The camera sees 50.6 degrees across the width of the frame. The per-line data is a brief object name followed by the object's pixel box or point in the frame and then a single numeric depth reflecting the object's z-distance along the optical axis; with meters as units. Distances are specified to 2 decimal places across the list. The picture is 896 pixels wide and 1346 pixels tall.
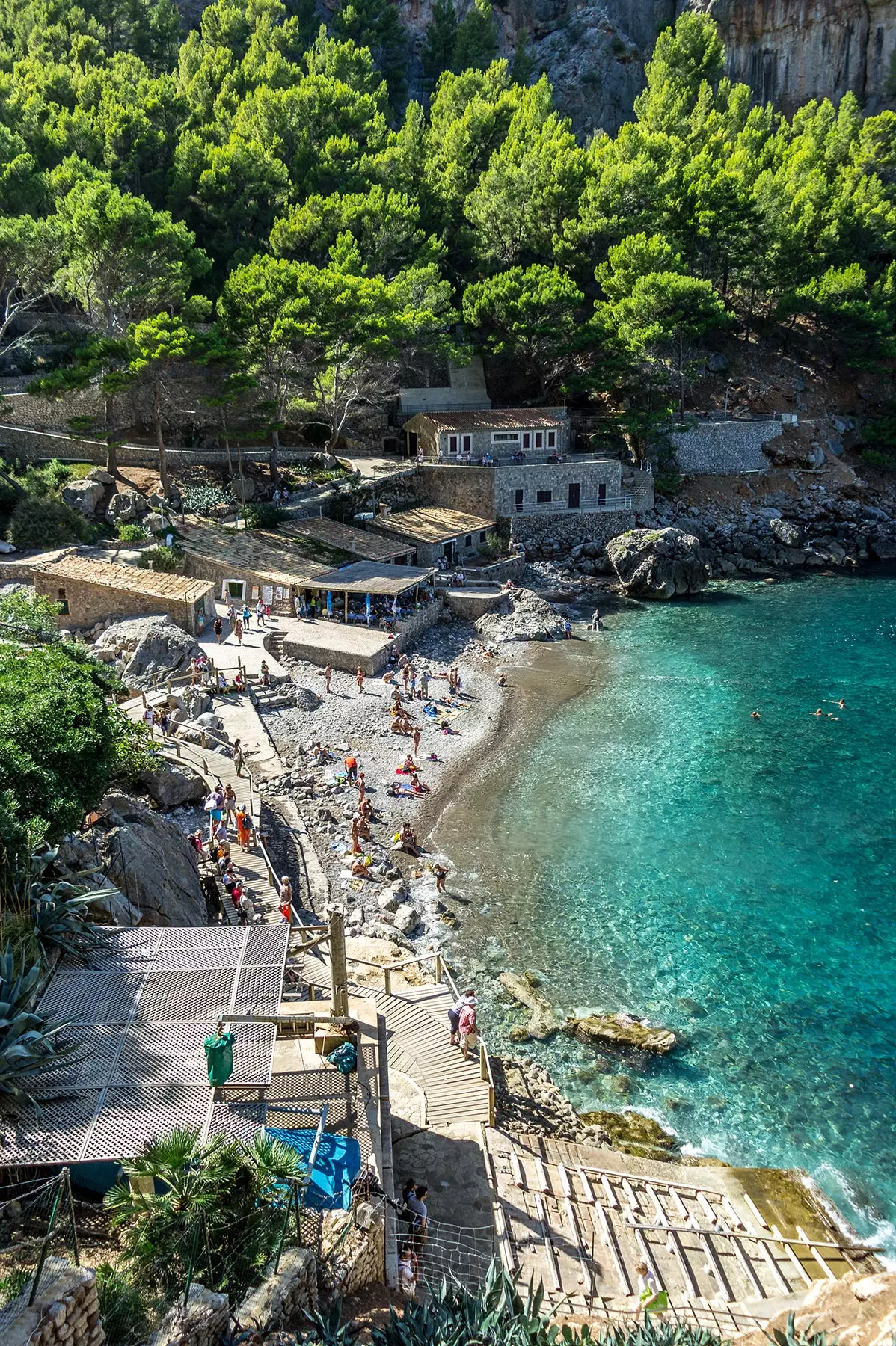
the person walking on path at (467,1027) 15.80
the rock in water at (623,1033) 18.02
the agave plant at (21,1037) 9.18
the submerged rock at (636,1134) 15.77
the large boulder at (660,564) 46.47
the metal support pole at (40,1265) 7.05
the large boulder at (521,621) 40.19
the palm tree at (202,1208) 8.37
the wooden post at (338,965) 12.20
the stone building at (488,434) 49.75
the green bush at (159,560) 36.25
